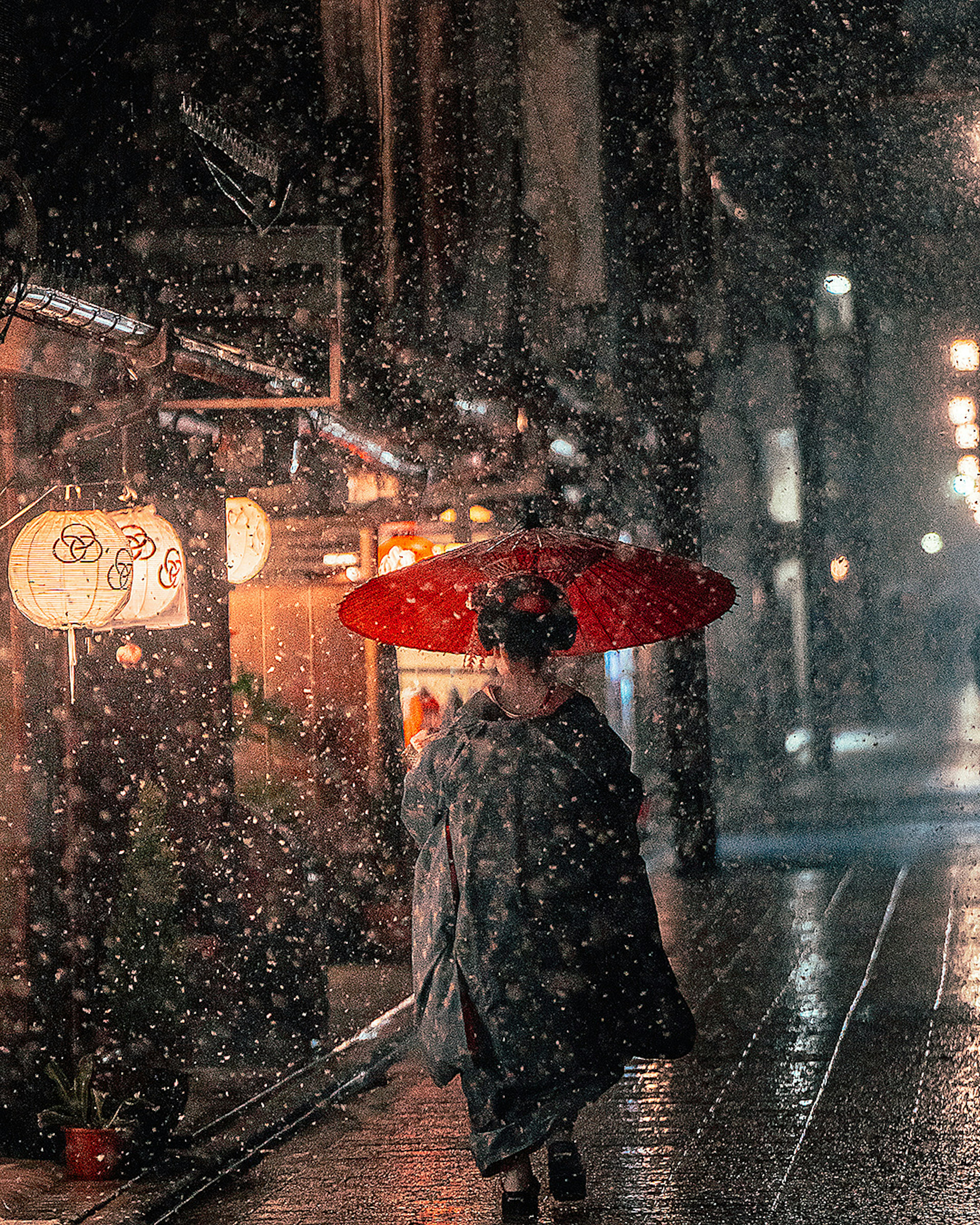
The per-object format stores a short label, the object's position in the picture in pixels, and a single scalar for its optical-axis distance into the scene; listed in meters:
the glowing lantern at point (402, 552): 23.73
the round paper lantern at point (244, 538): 20.69
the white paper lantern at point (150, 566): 15.72
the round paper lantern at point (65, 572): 14.37
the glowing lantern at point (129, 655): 17.30
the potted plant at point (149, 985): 12.91
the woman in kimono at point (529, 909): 10.34
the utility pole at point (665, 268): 31.92
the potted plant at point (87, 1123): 12.54
